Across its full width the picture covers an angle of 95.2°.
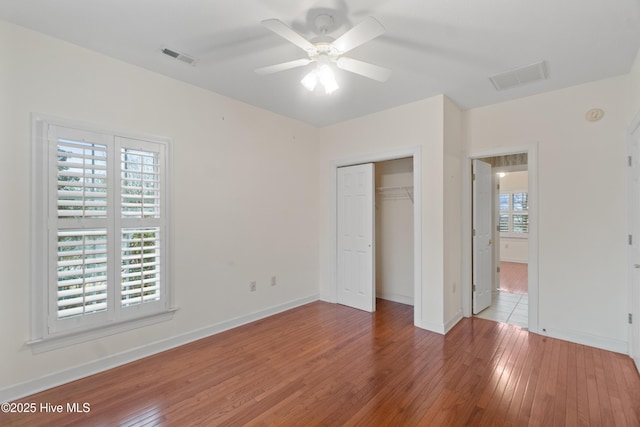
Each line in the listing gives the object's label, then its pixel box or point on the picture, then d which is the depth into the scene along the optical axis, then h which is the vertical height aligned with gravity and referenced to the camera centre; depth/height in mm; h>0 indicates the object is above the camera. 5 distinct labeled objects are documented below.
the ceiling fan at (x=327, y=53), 1785 +1093
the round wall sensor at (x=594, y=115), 3010 +1028
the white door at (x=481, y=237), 3945 -326
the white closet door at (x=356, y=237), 4121 -342
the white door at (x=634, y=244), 2543 -277
